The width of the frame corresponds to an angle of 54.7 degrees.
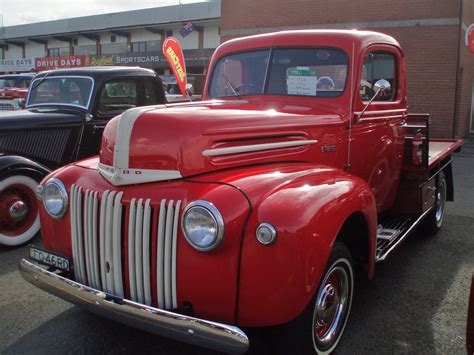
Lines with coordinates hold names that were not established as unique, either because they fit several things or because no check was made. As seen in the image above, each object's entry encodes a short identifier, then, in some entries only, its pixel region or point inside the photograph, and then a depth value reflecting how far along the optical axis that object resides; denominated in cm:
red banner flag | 1106
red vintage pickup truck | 216
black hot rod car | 483
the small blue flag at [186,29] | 2677
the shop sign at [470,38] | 1235
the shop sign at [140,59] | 2584
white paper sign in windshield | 354
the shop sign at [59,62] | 2802
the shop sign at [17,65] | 3328
